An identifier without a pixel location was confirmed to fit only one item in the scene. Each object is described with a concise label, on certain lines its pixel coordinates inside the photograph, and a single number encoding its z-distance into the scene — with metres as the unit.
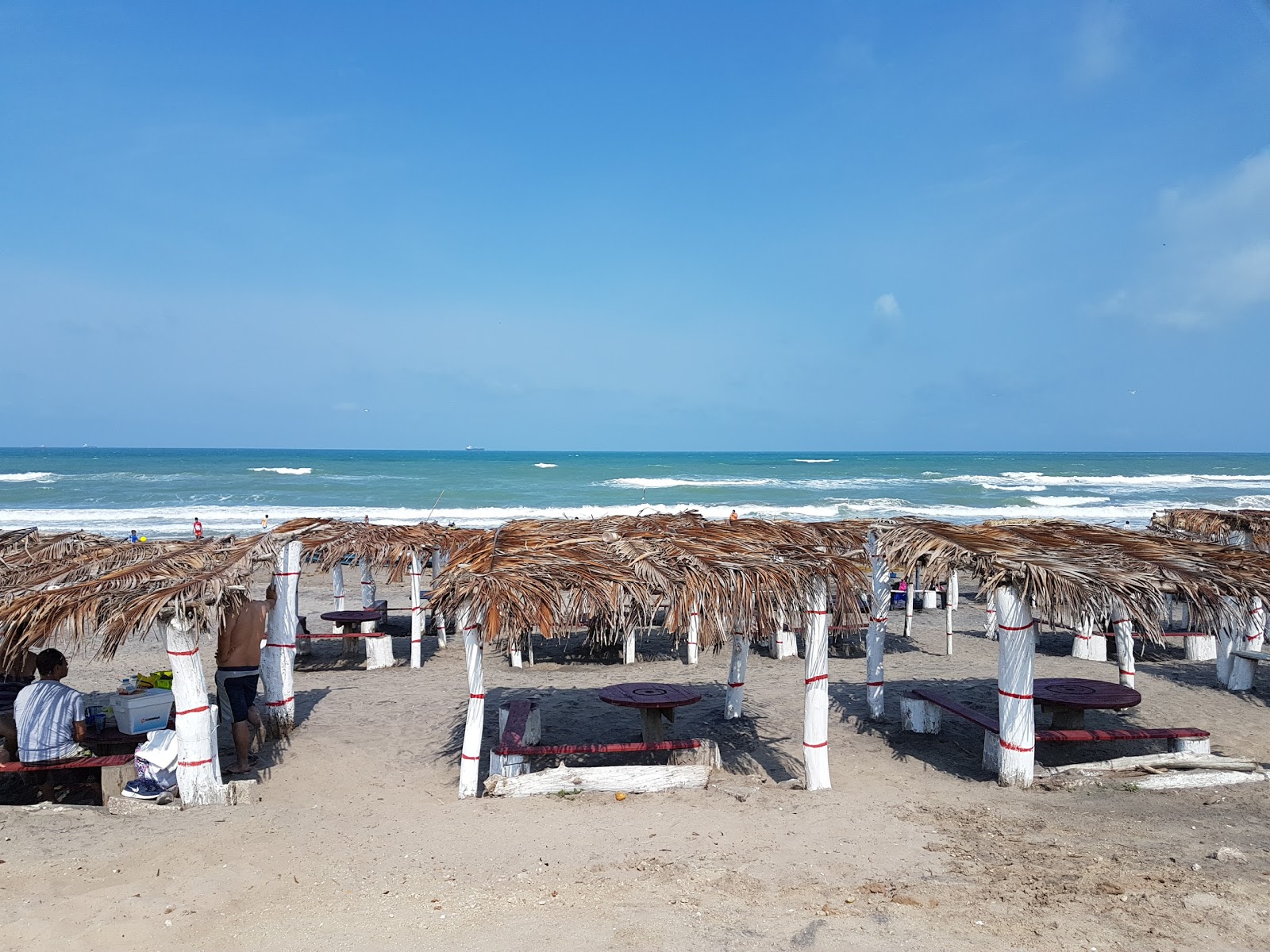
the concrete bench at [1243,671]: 9.64
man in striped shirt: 6.07
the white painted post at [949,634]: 11.67
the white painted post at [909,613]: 13.00
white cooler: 6.81
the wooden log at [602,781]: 6.35
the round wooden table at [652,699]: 7.21
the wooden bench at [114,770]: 6.15
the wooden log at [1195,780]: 6.49
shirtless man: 6.91
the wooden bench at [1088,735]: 6.76
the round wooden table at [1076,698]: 7.16
